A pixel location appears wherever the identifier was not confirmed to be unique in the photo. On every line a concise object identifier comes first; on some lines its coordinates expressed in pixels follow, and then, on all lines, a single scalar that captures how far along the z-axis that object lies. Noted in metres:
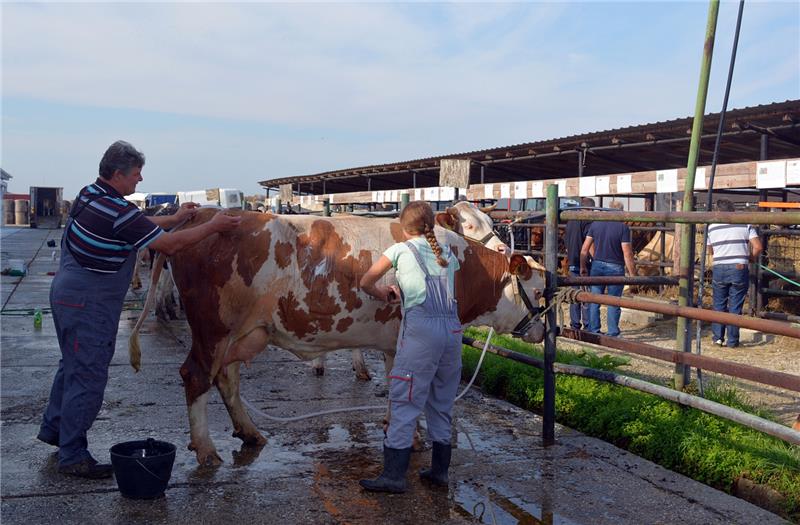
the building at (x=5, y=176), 74.35
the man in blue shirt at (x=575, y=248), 12.00
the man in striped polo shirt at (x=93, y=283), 4.65
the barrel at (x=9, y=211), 61.25
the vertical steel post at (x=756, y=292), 11.59
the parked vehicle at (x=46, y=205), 56.72
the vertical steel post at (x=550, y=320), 5.64
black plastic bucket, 4.20
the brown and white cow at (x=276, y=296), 5.23
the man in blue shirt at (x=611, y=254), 10.68
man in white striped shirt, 10.67
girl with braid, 4.50
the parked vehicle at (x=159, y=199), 52.40
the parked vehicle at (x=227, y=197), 24.19
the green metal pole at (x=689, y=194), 6.10
